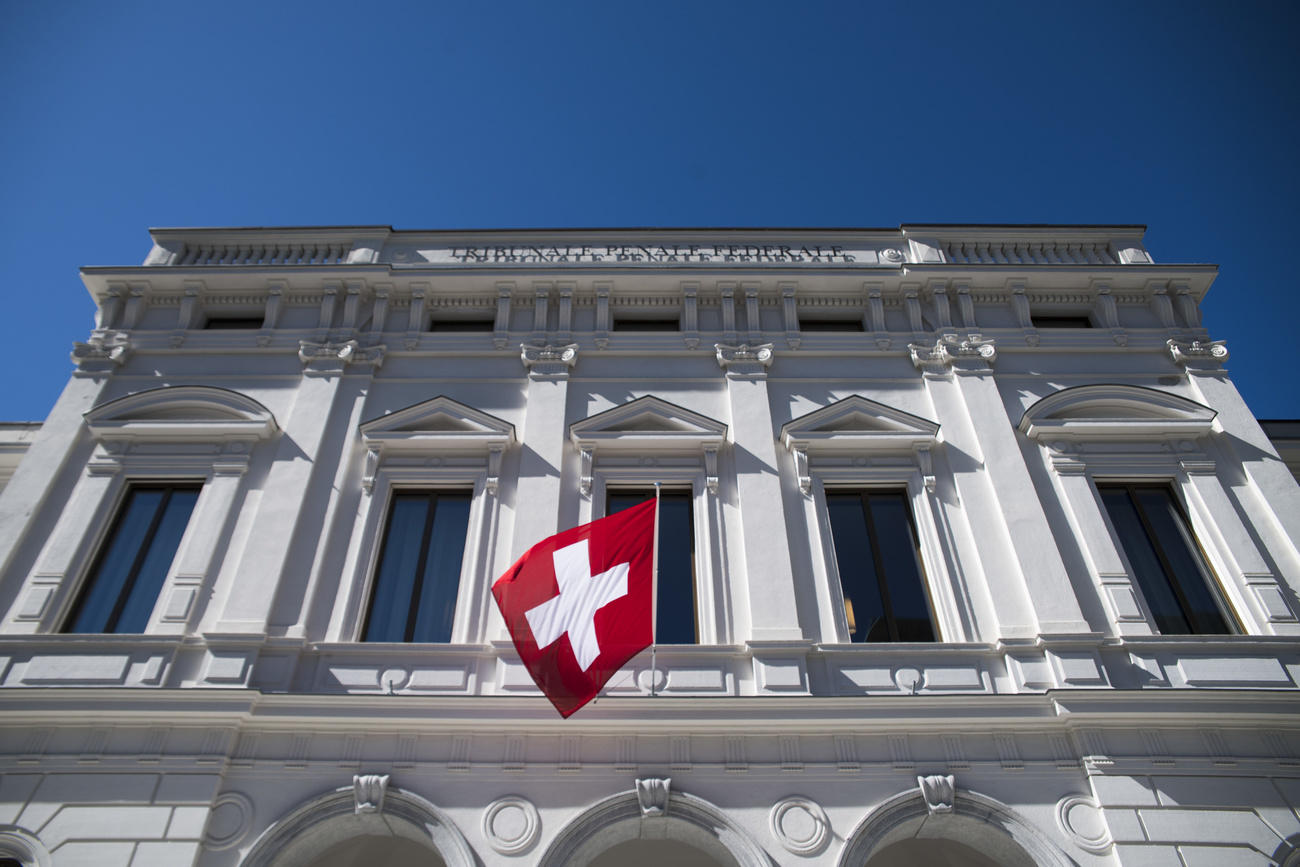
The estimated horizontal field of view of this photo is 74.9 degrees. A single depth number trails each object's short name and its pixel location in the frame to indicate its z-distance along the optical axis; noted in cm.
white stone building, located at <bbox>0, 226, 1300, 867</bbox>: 988
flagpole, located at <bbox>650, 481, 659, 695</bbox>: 1034
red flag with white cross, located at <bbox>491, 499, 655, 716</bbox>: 1002
